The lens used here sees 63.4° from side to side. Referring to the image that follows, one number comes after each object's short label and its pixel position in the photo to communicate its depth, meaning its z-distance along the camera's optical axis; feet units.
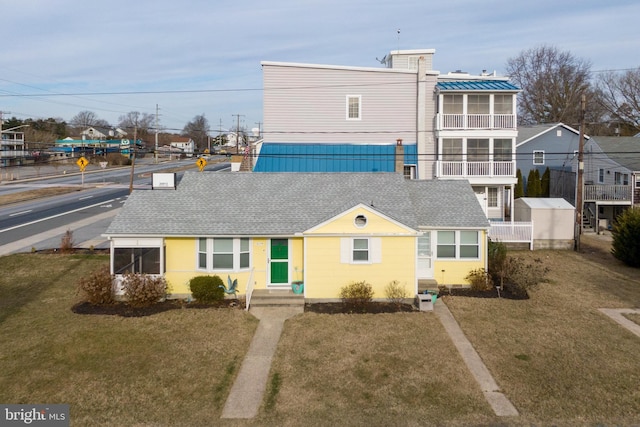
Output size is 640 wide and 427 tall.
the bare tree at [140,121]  482.53
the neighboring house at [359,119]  104.73
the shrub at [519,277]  64.18
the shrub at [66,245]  86.43
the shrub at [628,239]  79.20
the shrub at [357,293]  57.77
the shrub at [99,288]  57.41
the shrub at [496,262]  66.95
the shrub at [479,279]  64.13
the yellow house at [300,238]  59.16
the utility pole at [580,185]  90.17
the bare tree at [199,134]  433.89
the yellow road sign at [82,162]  160.15
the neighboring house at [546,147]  143.43
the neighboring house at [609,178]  111.75
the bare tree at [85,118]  515.38
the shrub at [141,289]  56.80
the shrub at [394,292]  59.06
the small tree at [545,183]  133.18
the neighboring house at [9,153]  260.03
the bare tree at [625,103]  189.78
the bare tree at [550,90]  201.67
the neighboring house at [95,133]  449.48
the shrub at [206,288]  58.49
